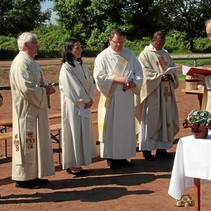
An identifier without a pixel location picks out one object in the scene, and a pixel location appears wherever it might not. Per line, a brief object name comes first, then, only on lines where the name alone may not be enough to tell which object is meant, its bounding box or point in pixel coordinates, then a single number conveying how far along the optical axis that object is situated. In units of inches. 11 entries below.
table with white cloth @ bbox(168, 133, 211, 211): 200.5
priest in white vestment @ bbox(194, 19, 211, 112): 207.3
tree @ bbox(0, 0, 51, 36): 1748.3
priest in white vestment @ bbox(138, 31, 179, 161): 340.5
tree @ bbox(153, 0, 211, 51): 1952.5
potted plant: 200.8
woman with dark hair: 297.1
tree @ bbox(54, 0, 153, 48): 1793.8
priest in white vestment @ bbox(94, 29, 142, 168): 316.2
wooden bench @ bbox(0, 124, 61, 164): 315.7
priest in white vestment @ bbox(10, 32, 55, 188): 268.7
